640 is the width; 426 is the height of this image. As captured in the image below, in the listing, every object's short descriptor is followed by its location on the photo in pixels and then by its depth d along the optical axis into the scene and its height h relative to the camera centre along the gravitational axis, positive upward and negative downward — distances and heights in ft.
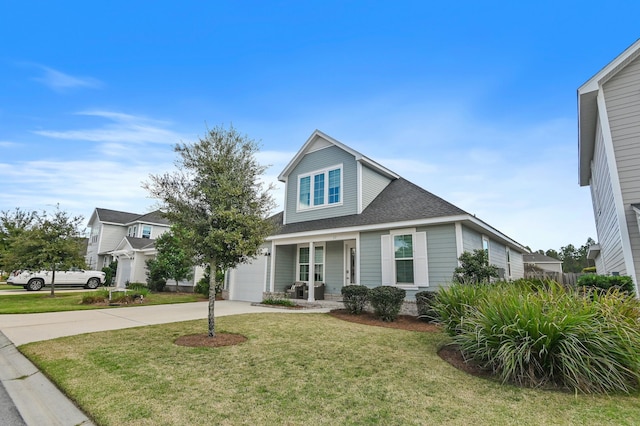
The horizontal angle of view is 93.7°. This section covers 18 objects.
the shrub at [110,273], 79.46 -1.58
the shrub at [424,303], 28.25 -3.04
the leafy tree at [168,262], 61.52 +1.15
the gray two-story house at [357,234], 32.53 +4.46
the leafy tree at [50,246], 48.67 +3.38
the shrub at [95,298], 41.11 -4.27
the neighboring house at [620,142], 23.76 +10.95
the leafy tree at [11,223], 78.32 +12.91
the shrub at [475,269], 28.19 +0.22
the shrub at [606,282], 21.89 -0.67
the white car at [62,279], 62.75 -2.78
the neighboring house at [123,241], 77.46 +8.20
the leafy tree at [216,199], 19.77 +4.67
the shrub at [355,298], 31.41 -2.91
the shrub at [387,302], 28.76 -2.99
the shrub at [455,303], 18.27 -1.95
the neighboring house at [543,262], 109.09 +3.58
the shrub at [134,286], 60.42 -3.75
